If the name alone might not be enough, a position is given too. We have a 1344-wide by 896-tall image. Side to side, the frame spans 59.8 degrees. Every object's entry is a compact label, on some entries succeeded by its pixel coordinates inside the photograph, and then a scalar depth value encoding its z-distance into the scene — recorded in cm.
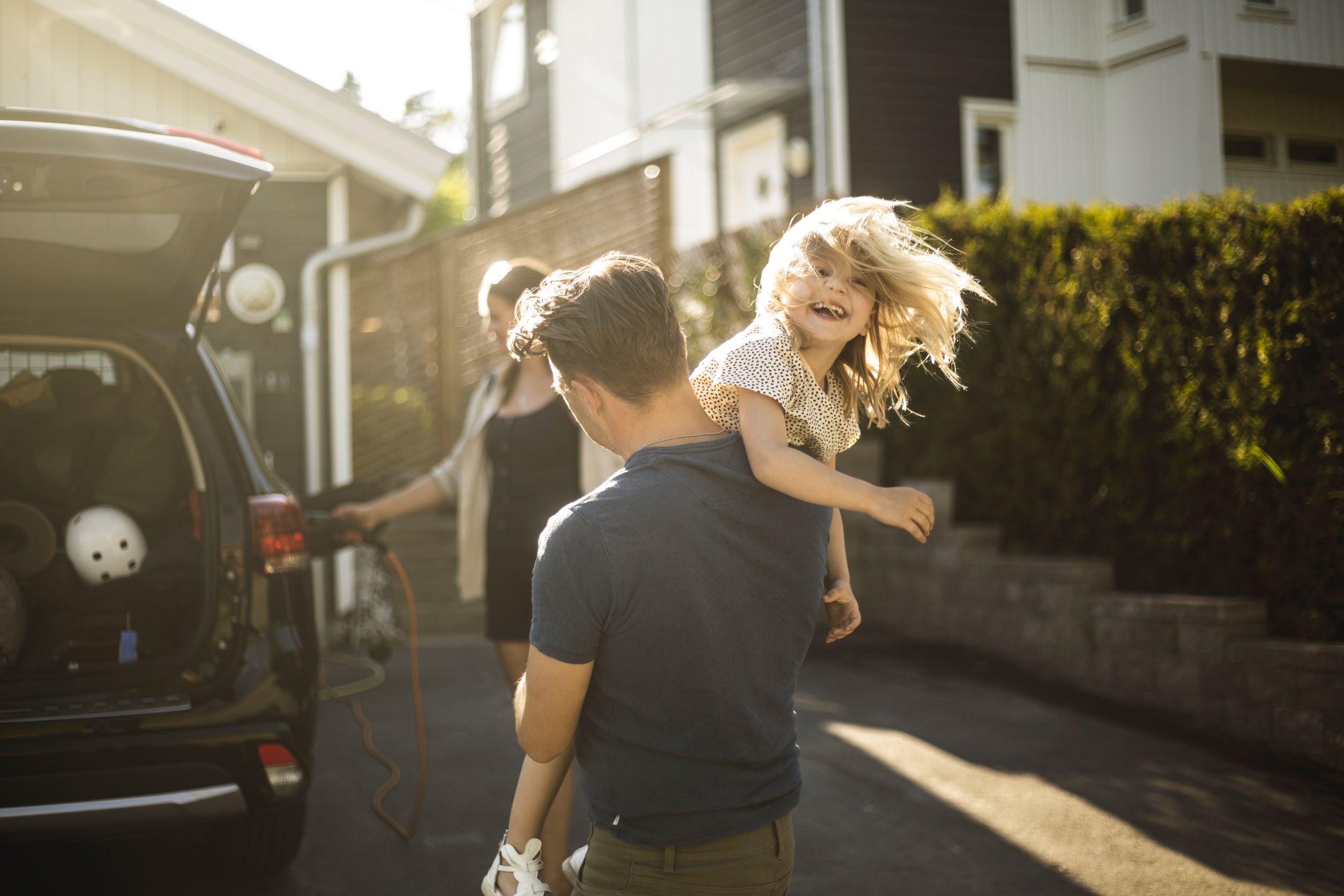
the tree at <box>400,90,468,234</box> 3334
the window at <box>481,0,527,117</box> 1916
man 168
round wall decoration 794
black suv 296
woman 352
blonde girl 202
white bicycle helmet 357
